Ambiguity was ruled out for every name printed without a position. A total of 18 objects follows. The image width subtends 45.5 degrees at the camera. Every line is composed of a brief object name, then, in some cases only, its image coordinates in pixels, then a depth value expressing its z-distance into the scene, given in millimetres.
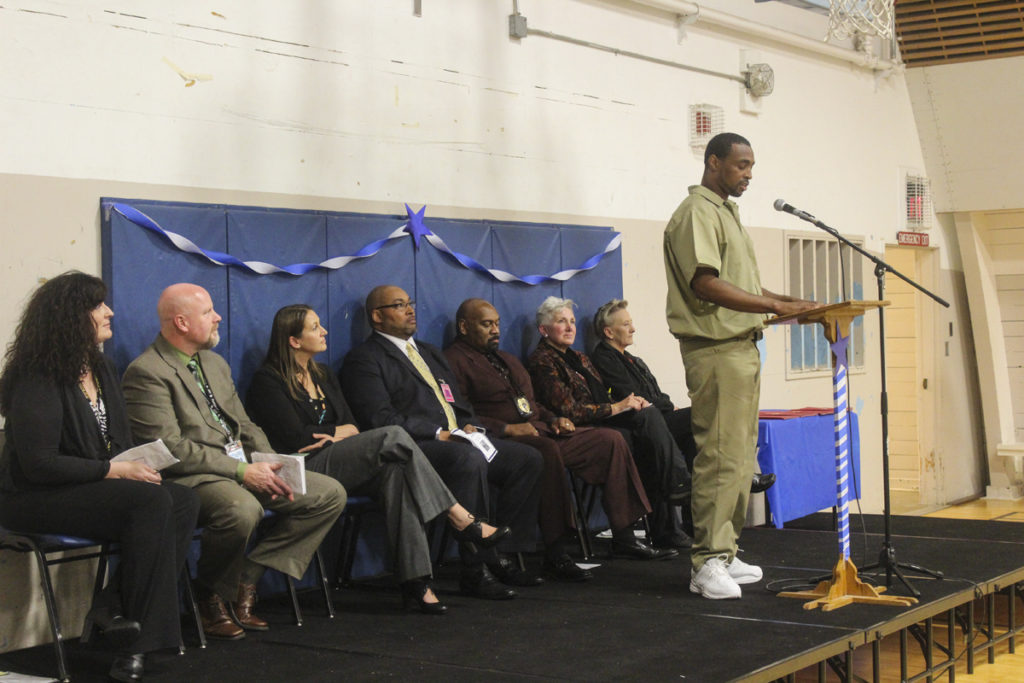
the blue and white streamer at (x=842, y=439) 4117
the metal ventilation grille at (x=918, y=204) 9172
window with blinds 8047
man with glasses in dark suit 4551
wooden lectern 4051
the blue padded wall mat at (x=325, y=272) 4336
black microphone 4059
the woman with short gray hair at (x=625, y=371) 5883
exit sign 9000
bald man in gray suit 3896
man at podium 4223
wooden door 9602
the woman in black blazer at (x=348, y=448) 4223
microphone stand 4145
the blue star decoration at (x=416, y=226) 5340
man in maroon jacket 5000
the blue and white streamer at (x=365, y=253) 4359
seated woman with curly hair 3443
